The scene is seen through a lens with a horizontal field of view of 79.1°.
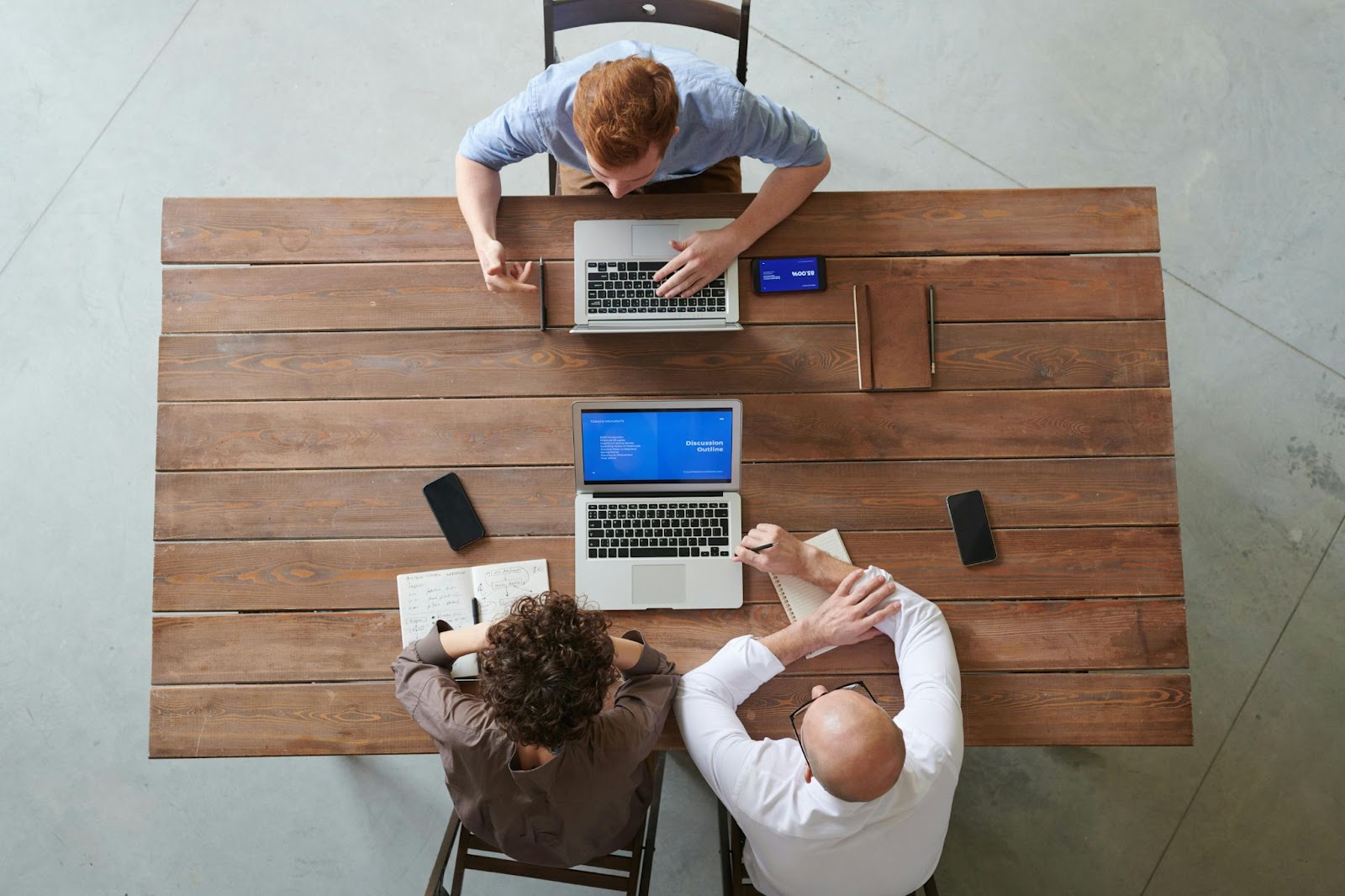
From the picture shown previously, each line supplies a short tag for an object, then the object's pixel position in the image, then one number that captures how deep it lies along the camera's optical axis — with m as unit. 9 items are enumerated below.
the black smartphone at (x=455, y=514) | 1.82
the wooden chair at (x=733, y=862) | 1.90
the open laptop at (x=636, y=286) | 1.85
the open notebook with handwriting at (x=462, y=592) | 1.80
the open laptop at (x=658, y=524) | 1.78
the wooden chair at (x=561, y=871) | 1.88
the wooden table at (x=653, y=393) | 1.79
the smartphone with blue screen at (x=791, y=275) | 1.87
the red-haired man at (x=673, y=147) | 1.67
